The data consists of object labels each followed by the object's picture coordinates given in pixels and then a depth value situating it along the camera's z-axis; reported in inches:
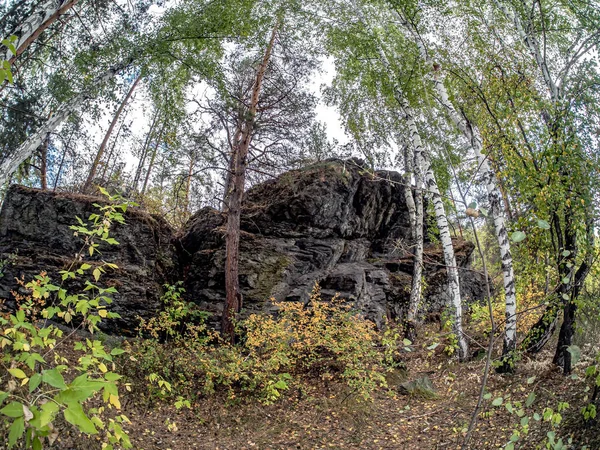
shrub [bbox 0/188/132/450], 46.2
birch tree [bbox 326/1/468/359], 311.4
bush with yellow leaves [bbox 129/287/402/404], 261.7
